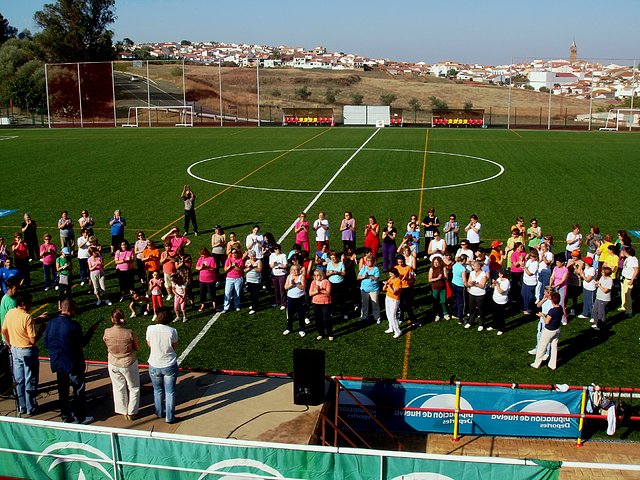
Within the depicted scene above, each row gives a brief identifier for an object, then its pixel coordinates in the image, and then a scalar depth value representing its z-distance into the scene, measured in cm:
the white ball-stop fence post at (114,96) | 6438
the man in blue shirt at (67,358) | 1018
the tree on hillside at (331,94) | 10154
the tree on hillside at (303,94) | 10459
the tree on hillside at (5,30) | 11169
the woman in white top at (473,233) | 1944
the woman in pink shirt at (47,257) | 1784
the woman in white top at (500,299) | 1462
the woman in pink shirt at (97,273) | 1667
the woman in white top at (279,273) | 1609
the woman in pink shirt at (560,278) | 1492
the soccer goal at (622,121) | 5955
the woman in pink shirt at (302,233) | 1981
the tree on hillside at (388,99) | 10075
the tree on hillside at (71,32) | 8844
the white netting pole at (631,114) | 5986
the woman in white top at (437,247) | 1732
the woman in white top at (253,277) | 1617
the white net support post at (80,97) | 6385
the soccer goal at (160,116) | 6439
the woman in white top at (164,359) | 1006
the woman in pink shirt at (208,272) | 1619
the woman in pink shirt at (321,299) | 1430
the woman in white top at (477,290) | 1478
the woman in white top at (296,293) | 1465
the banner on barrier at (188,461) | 698
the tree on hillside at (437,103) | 9661
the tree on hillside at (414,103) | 9527
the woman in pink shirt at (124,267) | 1695
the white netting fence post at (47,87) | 6295
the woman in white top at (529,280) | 1562
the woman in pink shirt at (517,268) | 1634
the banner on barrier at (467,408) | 1077
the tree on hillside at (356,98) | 9844
